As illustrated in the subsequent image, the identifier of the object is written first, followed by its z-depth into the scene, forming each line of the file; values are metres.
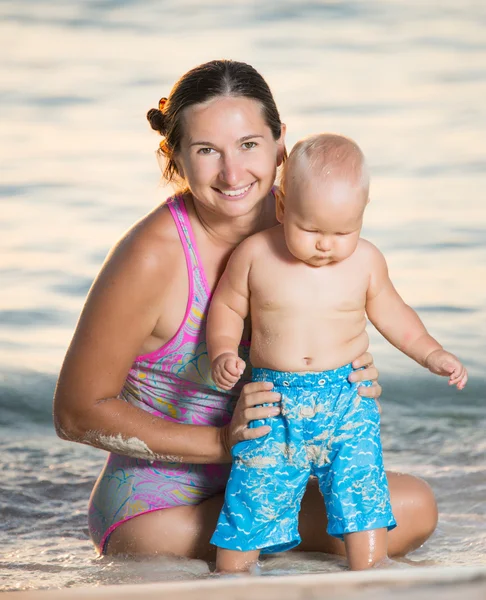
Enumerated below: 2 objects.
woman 5.19
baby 4.89
